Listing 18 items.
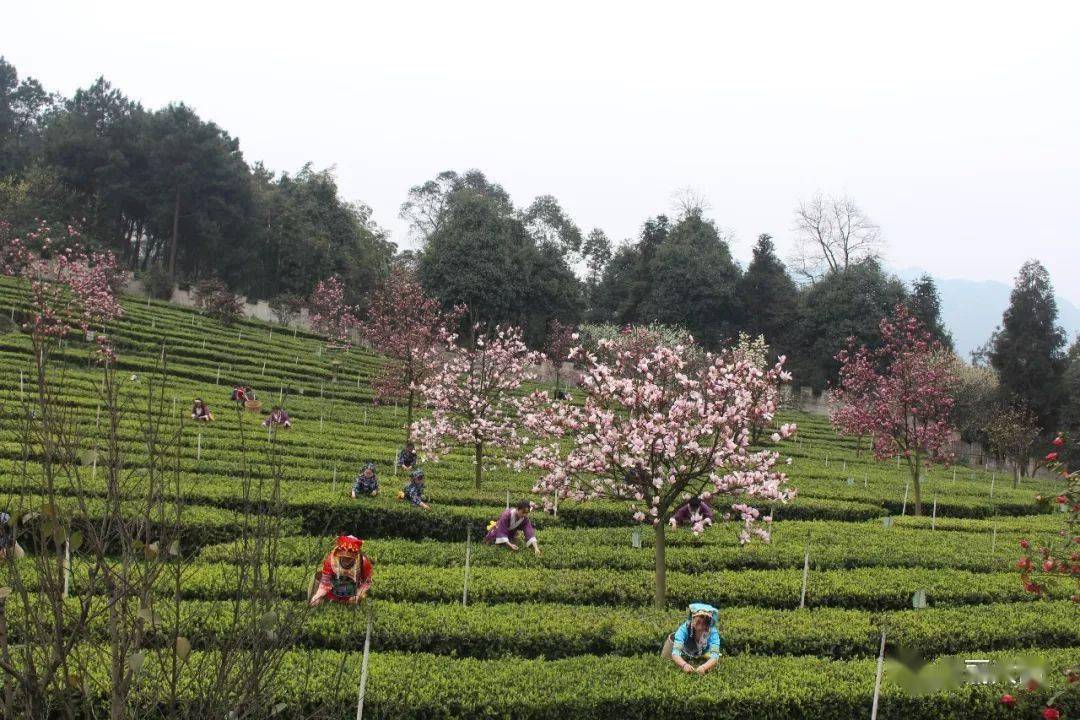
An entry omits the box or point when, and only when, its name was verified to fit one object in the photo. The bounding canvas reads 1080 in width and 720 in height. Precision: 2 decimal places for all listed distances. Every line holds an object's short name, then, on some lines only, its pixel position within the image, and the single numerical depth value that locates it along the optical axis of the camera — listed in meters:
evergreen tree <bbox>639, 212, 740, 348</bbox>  58.72
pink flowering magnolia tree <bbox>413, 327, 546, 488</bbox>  20.38
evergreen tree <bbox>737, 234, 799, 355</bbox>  59.84
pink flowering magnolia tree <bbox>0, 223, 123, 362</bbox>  29.23
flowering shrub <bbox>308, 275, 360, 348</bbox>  50.41
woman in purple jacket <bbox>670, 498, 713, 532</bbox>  14.09
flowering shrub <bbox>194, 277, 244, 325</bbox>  49.97
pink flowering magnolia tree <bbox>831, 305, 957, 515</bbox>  24.02
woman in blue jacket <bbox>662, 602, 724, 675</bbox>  9.67
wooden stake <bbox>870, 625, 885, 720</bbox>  8.36
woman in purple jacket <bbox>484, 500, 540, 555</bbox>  14.66
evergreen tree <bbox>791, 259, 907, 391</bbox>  55.81
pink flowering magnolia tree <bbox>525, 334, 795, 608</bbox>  11.73
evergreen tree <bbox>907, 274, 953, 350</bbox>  57.47
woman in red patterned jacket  10.87
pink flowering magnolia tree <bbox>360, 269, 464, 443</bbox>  26.73
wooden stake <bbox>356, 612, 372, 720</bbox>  7.57
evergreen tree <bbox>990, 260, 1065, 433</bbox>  44.88
